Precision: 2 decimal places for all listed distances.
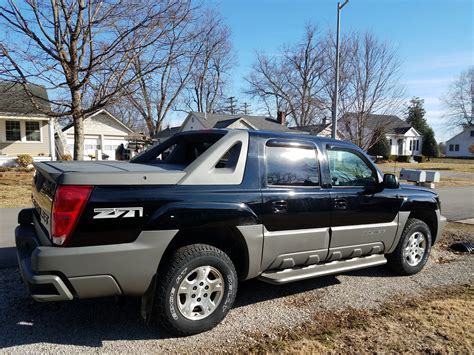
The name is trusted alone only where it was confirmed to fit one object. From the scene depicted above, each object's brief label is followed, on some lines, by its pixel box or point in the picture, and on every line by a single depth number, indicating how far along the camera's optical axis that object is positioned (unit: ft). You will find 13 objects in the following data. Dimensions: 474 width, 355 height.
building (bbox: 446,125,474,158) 210.79
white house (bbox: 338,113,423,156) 178.19
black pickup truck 9.30
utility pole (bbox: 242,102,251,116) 212.31
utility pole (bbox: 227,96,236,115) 189.49
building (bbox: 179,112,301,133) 121.85
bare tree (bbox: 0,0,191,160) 33.99
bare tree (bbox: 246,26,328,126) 137.69
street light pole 46.86
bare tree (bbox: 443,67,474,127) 224.53
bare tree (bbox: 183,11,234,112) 145.59
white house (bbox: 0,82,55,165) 67.82
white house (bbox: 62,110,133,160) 105.91
